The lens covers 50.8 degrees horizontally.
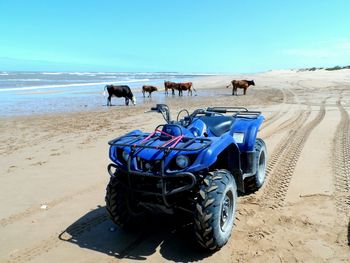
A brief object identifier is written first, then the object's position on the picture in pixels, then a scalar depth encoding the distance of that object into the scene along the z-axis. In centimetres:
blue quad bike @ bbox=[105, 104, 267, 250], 351
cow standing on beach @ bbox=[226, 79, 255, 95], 2467
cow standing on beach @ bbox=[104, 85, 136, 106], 1964
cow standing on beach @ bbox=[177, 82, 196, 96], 2602
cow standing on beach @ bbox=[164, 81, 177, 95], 2657
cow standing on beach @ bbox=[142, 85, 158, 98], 2461
